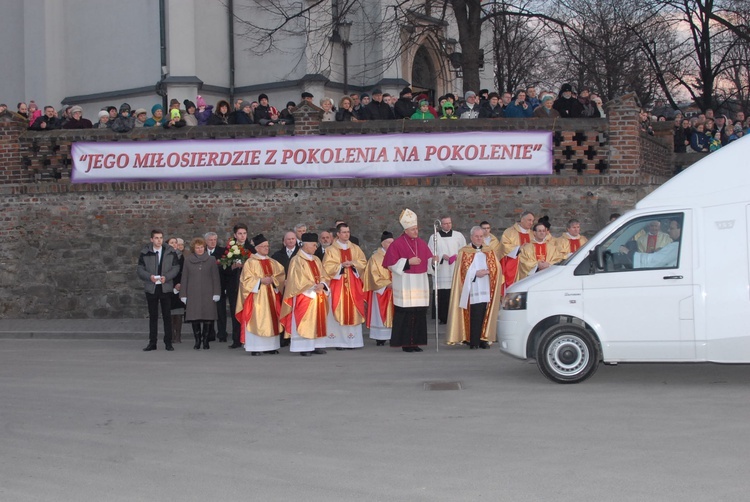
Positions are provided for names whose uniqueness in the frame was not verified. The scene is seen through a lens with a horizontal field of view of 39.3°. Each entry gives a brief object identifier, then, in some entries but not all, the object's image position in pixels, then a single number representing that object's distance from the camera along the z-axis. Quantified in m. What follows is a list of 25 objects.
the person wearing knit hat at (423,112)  19.92
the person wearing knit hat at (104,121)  20.44
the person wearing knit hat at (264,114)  20.00
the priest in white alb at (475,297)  15.17
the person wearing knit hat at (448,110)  19.91
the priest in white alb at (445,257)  17.80
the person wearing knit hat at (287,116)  19.98
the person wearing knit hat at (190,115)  20.22
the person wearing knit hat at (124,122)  20.09
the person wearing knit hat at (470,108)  19.77
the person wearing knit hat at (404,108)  19.98
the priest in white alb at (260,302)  15.34
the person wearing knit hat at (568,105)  19.81
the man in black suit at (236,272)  16.70
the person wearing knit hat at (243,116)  20.20
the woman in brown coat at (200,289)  16.06
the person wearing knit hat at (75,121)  20.81
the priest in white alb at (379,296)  16.27
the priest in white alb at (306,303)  15.12
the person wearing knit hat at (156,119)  20.53
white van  10.67
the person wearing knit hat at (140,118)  20.61
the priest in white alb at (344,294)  15.68
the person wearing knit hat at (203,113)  20.52
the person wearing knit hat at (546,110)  19.48
